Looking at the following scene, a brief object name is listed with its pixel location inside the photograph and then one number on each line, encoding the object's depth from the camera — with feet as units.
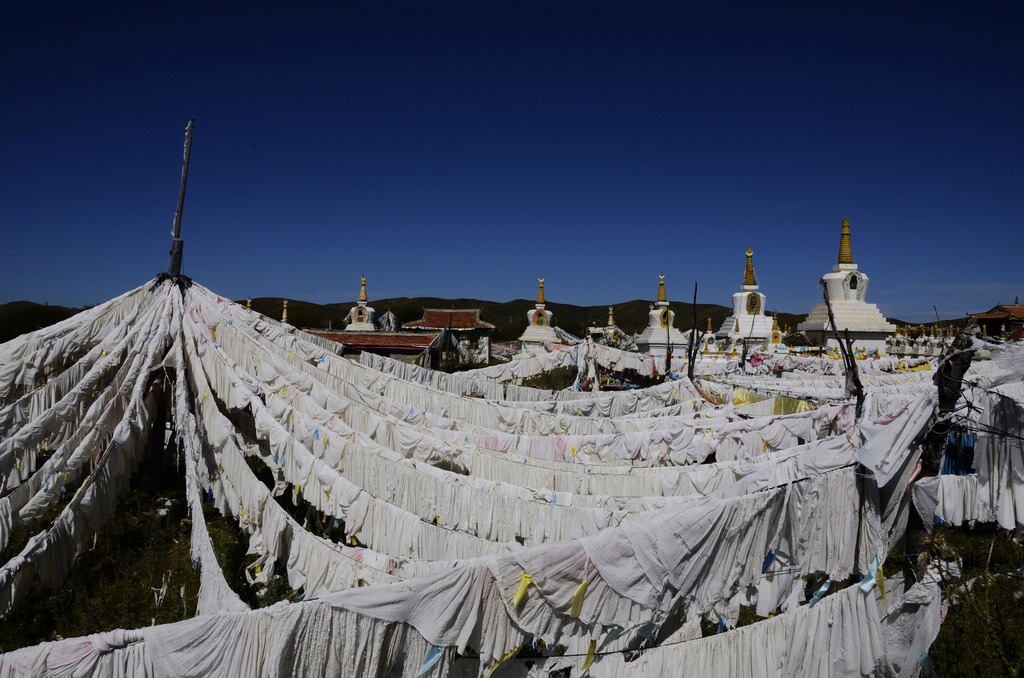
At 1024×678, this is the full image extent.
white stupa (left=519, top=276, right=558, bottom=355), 123.03
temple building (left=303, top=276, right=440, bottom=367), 82.38
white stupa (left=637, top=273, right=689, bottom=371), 107.86
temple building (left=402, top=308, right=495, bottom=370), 77.98
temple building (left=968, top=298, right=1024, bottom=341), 115.34
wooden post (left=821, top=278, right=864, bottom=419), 22.62
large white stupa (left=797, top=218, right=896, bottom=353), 114.83
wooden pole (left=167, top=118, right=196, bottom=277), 30.04
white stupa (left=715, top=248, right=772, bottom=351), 115.85
